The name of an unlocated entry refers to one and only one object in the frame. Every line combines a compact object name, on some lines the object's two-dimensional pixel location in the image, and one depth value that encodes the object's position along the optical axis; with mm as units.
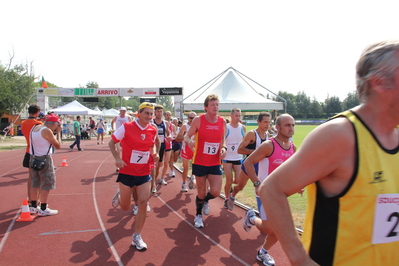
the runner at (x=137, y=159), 4371
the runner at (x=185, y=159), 7850
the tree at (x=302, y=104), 88125
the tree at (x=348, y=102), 78250
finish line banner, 24188
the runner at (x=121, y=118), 9914
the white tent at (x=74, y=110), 26375
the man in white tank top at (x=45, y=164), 5773
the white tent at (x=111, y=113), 39406
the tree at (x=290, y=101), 91950
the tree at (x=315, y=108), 85438
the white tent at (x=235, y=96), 14778
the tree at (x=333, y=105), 82975
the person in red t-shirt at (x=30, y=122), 5948
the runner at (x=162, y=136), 7625
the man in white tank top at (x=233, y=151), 6305
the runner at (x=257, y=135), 5223
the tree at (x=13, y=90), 30612
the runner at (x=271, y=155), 3756
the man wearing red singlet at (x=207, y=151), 5363
